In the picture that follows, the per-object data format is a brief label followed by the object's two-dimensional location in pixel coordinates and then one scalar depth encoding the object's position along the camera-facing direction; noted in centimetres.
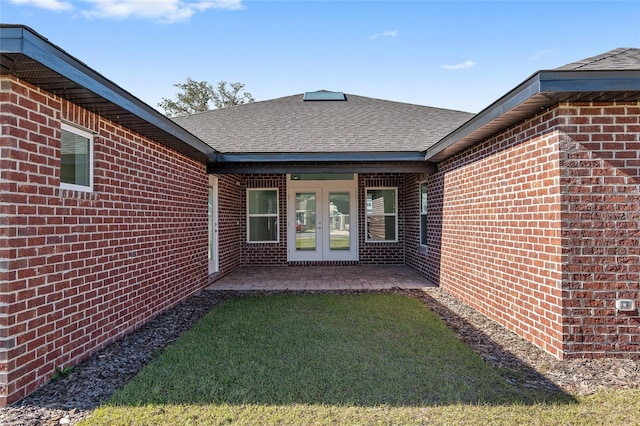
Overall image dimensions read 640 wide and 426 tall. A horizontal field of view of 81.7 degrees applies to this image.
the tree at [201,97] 3117
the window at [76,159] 382
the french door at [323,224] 1134
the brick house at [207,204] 315
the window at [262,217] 1138
